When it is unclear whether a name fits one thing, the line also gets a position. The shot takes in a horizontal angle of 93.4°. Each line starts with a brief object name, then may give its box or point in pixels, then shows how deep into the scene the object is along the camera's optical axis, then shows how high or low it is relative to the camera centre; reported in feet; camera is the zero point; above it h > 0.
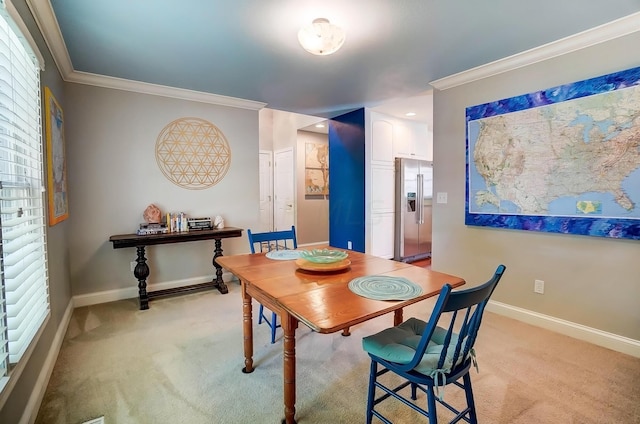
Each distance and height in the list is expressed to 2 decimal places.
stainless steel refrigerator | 15.81 -0.69
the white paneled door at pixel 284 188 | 20.38 +0.69
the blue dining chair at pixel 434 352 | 3.50 -2.23
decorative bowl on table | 5.84 -1.19
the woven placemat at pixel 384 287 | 4.42 -1.42
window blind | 4.23 -0.02
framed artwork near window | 6.94 +1.02
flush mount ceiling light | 6.26 +3.41
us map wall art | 6.93 +0.95
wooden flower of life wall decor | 11.28 +1.81
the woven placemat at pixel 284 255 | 6.77 -1.32
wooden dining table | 3.87 -1.44
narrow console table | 9.61 -1.40
